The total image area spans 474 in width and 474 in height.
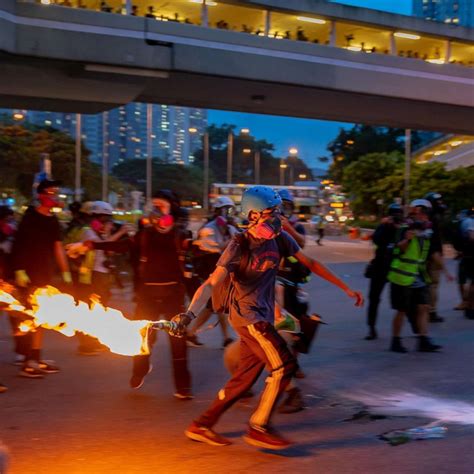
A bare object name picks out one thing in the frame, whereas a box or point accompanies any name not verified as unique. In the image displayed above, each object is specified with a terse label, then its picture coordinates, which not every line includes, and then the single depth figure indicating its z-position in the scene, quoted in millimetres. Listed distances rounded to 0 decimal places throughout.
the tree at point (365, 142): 74188
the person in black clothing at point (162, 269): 5797
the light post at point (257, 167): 82375
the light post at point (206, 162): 60812
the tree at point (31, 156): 40594
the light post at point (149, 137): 42369
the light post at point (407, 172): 38638
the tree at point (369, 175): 47375
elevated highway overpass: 19342
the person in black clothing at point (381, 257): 8391
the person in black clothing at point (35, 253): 6488
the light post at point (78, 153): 35088
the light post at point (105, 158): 38562
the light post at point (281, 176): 92350
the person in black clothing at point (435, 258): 9617
